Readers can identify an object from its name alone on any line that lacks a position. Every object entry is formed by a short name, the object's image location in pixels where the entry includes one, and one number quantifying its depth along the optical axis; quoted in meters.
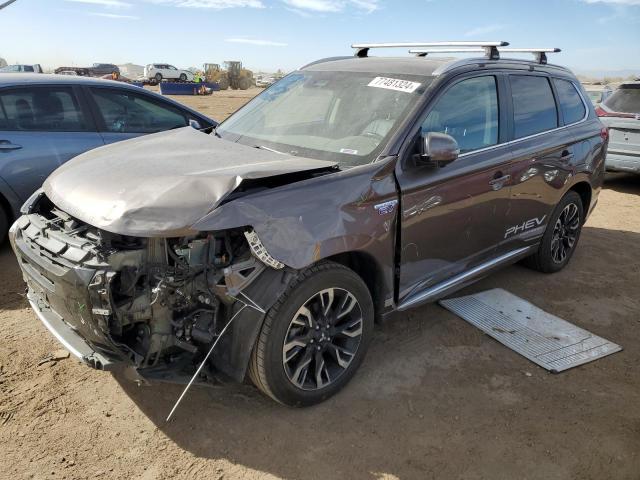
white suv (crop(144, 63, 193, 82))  47.84
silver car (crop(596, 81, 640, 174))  8.30
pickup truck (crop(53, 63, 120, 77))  46.13
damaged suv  2.46
